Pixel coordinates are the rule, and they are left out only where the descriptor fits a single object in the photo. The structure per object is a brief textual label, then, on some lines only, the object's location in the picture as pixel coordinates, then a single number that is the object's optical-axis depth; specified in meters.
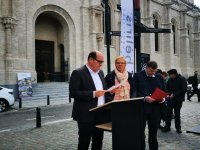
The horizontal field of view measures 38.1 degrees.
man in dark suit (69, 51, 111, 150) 4.32
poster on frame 19.22
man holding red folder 5.59
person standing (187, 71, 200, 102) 18.62
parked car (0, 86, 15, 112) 14.86
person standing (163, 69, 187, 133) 8.30
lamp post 9.39
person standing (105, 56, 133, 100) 5.00
